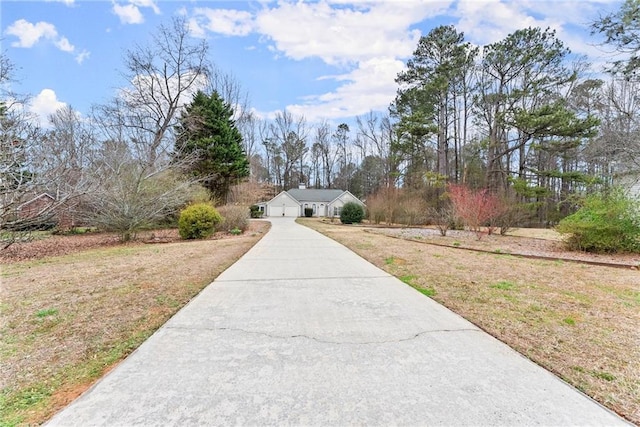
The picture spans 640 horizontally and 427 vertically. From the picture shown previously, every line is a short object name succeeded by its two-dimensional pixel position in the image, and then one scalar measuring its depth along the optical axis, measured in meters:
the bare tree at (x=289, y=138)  44.28
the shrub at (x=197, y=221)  13.30
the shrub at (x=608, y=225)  8.91
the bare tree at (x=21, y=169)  7.58
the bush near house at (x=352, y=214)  27.05
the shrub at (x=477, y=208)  13.93
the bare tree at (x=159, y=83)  20.66
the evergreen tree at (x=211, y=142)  20.66
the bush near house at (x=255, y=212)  35.97
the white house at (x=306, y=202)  43.25
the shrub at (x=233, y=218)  16.16
